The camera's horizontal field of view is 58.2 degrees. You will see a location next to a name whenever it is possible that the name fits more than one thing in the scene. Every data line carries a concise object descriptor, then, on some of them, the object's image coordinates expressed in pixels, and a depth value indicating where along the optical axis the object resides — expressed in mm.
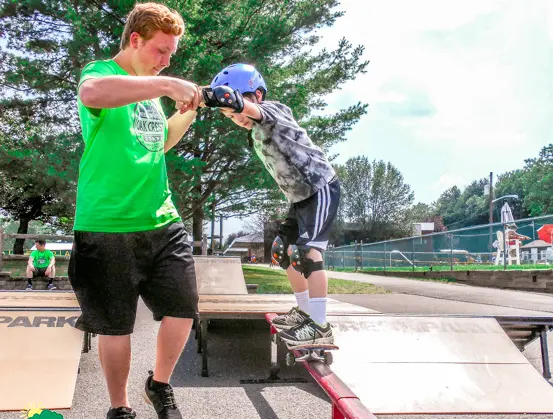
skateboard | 3186
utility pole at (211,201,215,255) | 20591
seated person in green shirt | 12820
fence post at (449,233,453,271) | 19534
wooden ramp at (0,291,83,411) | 3592
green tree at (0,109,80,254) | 13914
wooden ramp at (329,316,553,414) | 3521
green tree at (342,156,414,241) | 77062
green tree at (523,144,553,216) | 70438
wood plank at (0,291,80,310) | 4766
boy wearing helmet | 3219
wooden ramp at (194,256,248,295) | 9258
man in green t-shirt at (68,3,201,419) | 2262
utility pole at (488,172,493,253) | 17928
